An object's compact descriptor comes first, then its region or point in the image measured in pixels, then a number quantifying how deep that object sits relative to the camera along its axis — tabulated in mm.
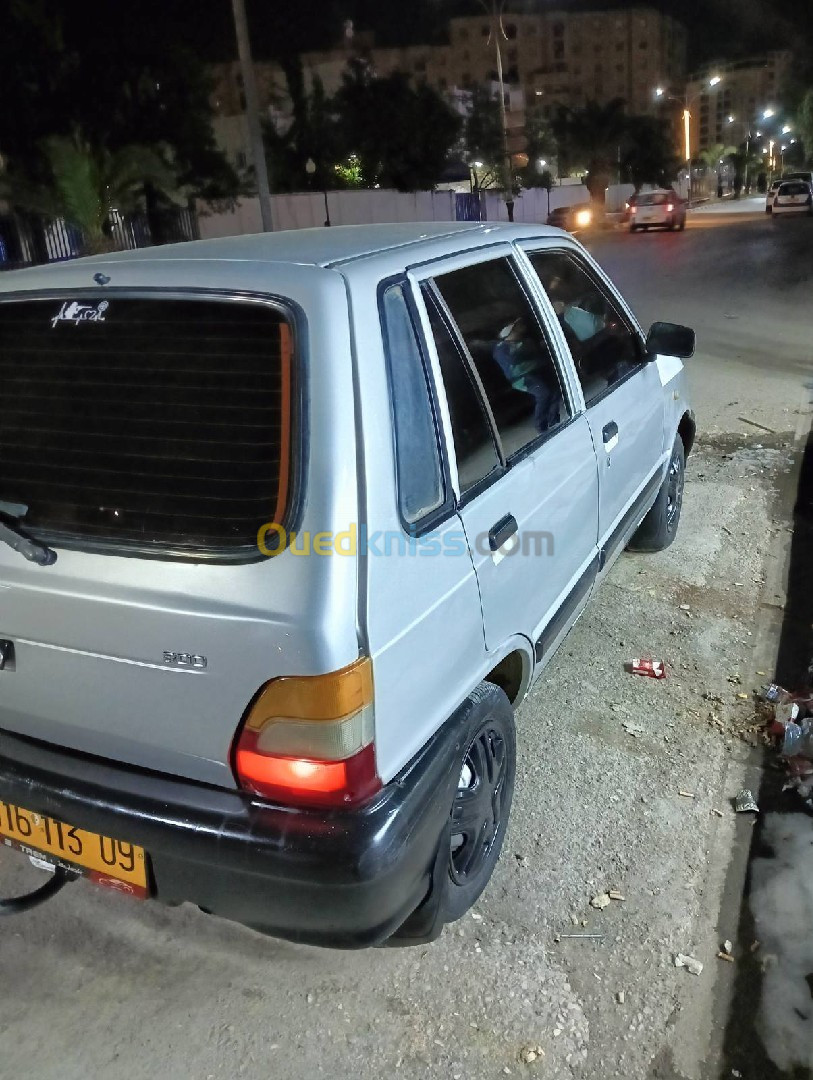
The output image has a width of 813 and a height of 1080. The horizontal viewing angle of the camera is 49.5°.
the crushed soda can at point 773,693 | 3555
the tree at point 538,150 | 46375
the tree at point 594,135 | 54656
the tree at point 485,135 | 39938
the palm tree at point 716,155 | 80562
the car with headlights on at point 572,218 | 34094
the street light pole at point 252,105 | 15422
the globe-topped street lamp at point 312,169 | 31456
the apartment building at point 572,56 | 107562
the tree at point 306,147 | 33750
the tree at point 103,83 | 20984
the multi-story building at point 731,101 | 120438
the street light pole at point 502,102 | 31544
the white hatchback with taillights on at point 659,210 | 28906
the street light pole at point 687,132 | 65562
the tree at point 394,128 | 33844
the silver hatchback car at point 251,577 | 1859
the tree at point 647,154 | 55875
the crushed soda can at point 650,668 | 3791
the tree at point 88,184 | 18969
